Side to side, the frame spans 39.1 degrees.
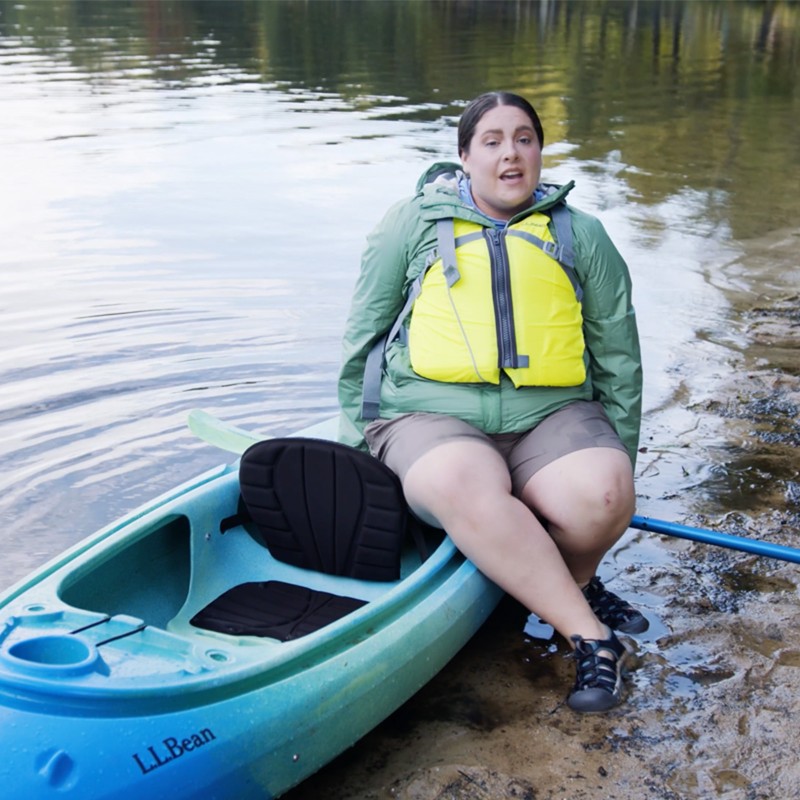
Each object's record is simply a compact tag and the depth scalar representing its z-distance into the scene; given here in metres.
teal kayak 2.09
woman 2.69
